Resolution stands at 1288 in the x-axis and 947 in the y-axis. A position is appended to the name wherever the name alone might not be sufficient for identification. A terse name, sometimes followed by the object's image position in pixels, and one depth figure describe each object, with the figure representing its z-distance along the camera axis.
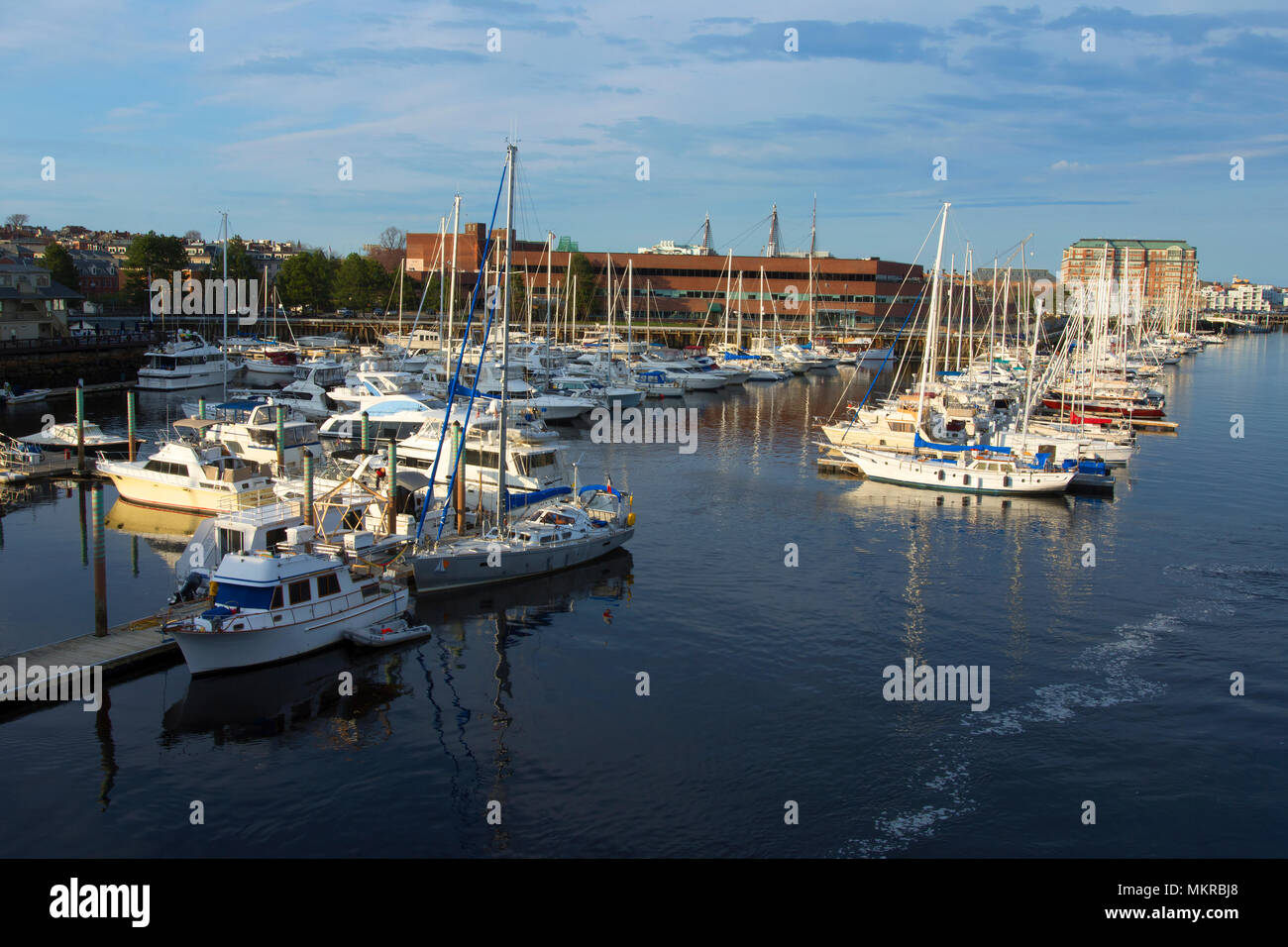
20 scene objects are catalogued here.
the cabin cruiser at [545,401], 70.38
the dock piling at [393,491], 33.06
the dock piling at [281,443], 39.91
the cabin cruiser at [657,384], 87.50
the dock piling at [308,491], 30.41
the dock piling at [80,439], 46.09
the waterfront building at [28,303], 81.62
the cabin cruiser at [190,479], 40.41
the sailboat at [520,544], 30.88
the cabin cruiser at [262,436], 46.00
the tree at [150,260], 113.00
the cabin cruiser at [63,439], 49.88
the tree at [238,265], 122.62
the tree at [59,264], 113.62
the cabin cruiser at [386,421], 59.62
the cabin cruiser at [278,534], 30.00
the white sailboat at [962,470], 48.25
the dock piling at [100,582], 24.77
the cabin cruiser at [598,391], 78.06
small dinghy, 26.23
